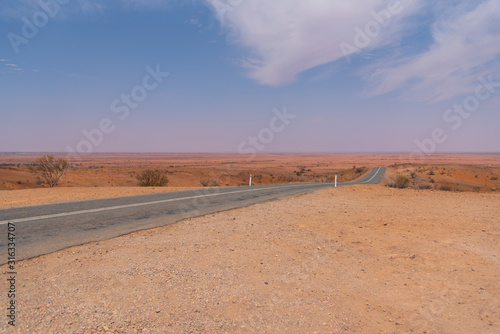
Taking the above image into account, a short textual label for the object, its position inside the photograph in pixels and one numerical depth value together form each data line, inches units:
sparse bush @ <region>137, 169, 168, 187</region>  1026.1
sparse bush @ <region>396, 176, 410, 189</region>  799.8
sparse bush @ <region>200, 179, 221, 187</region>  1088.8
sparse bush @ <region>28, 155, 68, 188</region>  987.9
